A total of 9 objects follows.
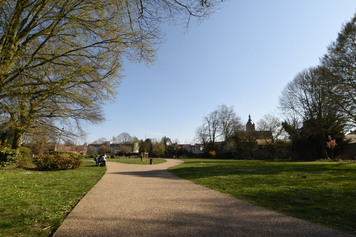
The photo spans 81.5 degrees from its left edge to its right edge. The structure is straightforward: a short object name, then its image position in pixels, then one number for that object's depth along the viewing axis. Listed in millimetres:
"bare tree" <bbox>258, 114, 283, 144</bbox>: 41156
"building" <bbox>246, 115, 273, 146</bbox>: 41812
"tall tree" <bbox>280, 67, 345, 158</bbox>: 17891
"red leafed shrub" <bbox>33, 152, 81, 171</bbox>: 14859
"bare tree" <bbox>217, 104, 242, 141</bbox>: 50406
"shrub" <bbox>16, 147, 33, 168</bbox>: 15075
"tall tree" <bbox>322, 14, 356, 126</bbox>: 15906
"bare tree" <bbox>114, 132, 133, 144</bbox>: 88862
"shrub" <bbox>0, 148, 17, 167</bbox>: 13773
